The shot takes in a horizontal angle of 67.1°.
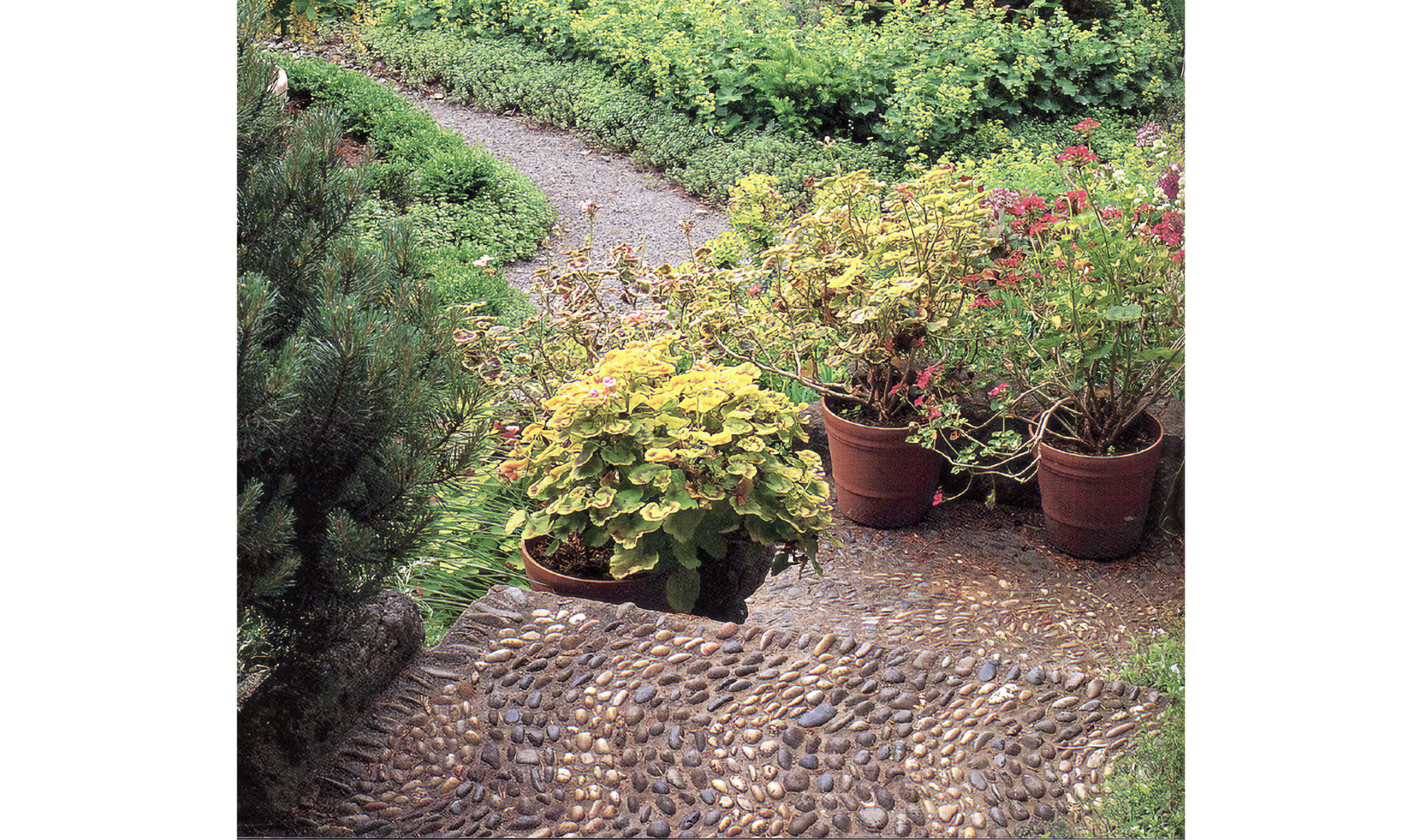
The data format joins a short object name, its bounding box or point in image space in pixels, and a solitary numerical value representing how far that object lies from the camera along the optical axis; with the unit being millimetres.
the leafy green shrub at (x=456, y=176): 8008
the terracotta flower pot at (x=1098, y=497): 3736
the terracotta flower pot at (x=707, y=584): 3266
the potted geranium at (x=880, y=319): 3895
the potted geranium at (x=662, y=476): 3080
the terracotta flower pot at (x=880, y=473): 4043
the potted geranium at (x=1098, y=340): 3529
